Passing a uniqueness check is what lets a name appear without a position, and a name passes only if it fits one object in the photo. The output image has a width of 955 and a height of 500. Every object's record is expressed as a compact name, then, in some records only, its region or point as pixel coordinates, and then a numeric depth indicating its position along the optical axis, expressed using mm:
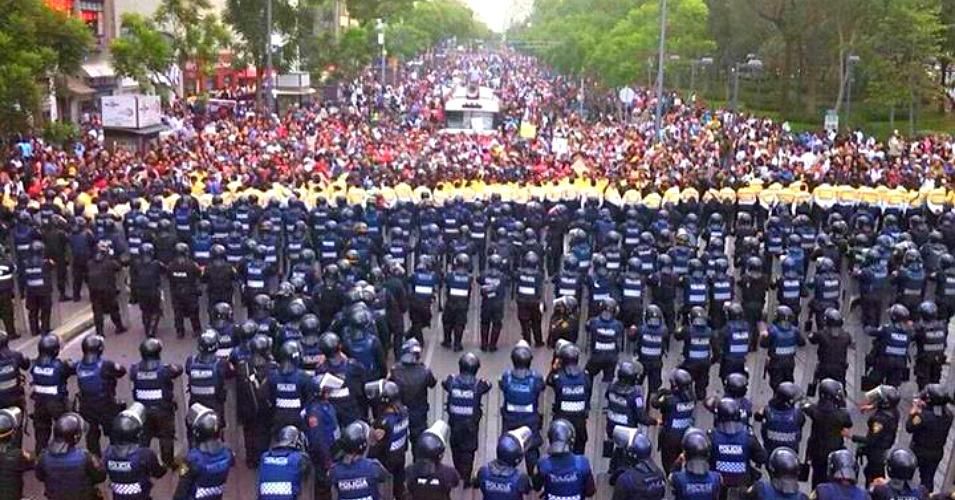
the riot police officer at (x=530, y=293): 15008
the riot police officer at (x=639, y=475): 7609
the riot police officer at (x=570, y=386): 9859
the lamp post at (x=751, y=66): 36722
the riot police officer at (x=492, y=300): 14867
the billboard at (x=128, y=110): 28891
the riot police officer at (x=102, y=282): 15242
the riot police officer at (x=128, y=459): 7754
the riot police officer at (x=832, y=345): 12023
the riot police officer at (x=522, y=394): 9680
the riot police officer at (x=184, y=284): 15297
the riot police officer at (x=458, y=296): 14617
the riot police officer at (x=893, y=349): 12320
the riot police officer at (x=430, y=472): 7555
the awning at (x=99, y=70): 42031
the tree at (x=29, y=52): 21453
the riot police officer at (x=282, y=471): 7492
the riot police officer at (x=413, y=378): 9992
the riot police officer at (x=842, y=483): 7336
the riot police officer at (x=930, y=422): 9500
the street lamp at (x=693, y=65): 42069
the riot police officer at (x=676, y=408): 9531
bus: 45834
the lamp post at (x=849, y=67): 37625
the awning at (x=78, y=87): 39125
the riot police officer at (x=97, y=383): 10109
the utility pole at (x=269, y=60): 38812
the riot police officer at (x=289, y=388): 9883
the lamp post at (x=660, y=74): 31797
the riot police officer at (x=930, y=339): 12594
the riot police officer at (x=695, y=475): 7586
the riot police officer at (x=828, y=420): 9625
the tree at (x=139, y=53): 37031
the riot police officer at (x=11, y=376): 10281
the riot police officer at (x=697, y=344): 11844
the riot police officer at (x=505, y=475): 7566
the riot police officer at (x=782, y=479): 7336
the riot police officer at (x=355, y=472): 7410
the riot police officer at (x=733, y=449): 8578
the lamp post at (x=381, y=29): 62119
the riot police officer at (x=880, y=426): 9383
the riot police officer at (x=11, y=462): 8008
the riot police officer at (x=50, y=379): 10070
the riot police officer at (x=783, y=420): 9281
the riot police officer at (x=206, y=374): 10203
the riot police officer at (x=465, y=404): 9602
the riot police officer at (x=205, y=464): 7562
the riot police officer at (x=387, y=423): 8734
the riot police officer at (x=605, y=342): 11797
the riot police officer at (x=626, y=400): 9500
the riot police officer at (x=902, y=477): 7496
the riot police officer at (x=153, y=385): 9883
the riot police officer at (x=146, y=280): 15387
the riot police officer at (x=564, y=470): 7746
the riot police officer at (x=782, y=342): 11938
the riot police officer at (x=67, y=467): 7777
